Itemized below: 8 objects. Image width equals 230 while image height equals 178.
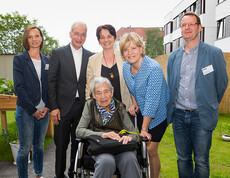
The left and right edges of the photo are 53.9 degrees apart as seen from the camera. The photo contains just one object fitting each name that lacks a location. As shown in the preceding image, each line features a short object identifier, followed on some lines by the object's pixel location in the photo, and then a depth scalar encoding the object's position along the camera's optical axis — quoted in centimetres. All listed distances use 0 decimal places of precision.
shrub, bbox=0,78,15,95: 482
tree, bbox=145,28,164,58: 5881
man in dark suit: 323
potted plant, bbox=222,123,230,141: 603
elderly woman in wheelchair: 269
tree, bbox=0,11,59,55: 3059
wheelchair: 238
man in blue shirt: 260
